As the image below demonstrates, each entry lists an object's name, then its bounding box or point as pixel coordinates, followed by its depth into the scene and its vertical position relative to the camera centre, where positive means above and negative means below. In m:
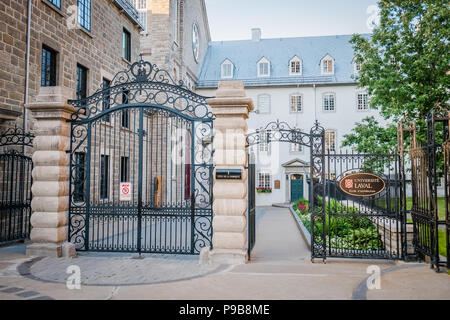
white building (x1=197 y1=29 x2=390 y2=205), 30.22 +6.75
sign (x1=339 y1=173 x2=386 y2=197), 7.90 -0.12
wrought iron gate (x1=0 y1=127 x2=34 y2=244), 9.71 -0.16
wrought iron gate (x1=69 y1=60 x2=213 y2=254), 8.29 -0.14
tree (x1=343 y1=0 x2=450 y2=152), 15.32 +5.23
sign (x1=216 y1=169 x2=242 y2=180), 7.70 +0.10
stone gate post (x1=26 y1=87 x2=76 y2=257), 8.38 +0.05
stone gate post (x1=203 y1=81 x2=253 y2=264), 7.67 +0.24
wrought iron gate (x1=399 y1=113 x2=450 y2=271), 6.67 -0.29
